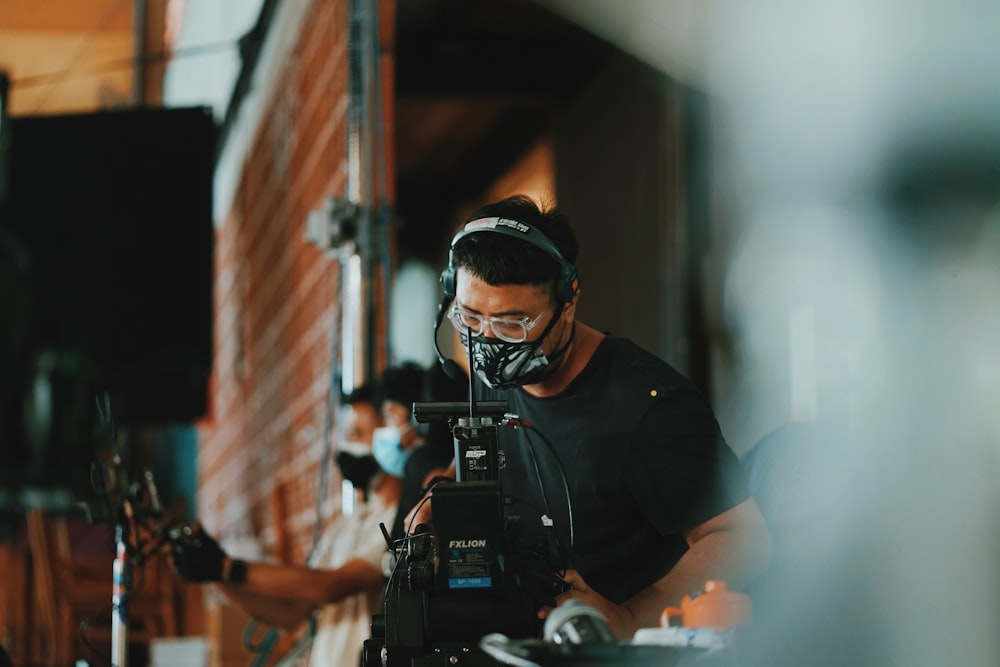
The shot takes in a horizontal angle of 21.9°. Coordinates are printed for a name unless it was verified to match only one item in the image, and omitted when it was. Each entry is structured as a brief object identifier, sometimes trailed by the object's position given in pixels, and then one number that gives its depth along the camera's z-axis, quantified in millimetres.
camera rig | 3285
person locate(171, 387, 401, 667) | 5091
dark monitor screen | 9788
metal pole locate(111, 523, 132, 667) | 4379
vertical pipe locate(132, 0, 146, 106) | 13734
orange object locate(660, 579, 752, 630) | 3156
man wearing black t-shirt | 3653
